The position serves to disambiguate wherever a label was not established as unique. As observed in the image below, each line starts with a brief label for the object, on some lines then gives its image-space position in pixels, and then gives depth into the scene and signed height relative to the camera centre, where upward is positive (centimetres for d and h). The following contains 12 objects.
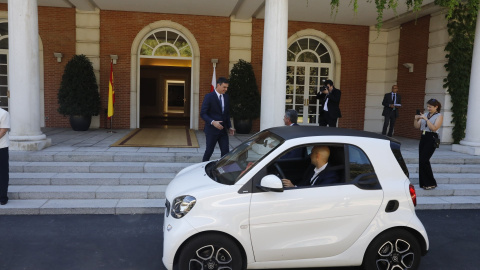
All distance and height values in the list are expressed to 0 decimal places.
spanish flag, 1192 -17
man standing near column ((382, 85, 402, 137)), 1210 -14
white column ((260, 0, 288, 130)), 845 +86
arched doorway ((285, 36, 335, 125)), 1430 +112
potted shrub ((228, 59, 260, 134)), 1244 +1
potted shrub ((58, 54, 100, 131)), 1176 -5
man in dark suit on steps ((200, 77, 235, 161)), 666 -37
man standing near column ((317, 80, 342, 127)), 984 -11
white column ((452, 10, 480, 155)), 973 -4
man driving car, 381 -75
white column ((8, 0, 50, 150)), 797 +41
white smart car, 347 -111
